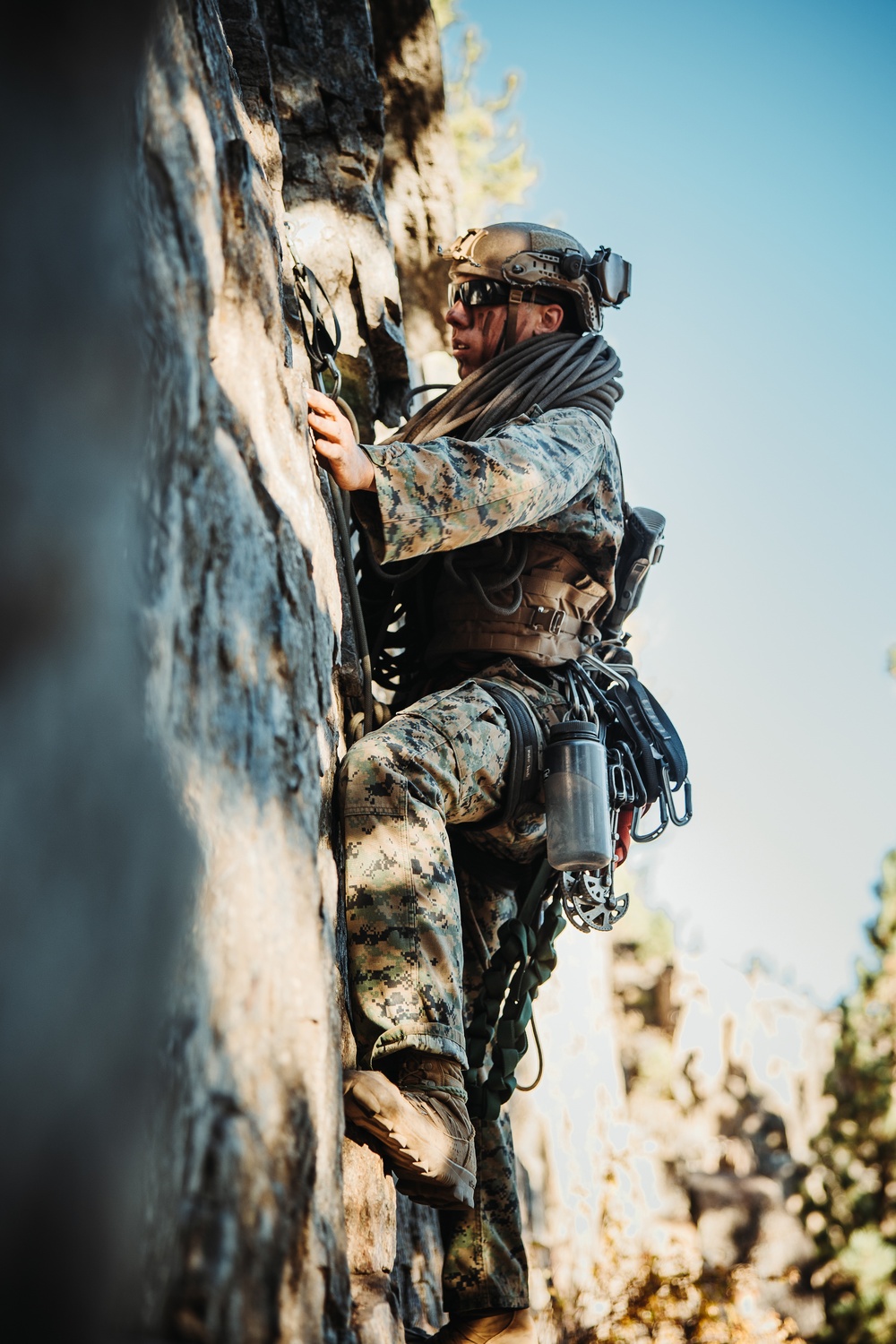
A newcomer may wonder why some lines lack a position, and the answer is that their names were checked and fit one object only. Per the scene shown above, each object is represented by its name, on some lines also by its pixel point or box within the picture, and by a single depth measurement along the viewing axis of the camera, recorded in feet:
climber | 7.94
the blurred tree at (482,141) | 45.44
